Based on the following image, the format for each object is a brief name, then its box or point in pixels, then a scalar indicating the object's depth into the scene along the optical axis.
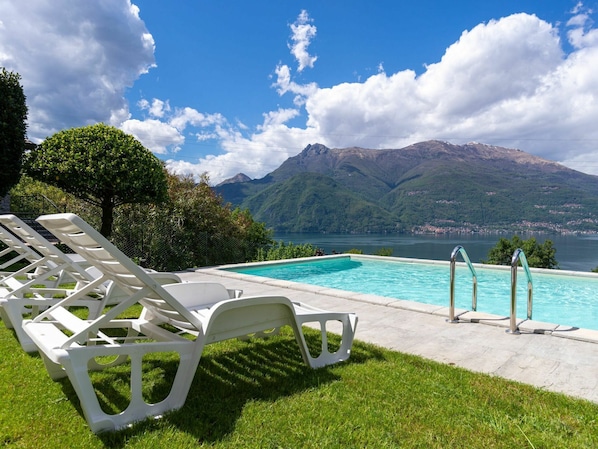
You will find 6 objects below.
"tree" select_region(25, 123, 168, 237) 8.57
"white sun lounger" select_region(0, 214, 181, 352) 3.38
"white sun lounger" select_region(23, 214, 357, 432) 2.00
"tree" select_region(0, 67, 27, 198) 8.97
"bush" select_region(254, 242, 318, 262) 13.88
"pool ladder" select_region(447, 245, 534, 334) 4.30
